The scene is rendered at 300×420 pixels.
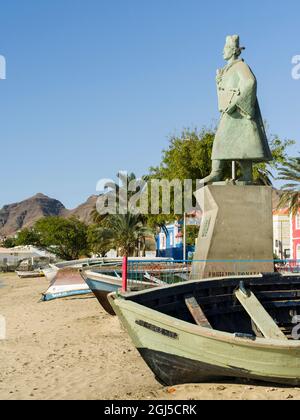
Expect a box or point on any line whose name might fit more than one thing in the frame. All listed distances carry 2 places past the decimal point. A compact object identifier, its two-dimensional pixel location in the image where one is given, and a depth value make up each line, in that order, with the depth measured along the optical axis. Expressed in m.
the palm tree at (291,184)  32.84
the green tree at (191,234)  48.47
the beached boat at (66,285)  23.86
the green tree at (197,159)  34.22
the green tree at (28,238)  82.31
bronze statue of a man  11.89
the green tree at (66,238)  76.62
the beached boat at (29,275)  52.81
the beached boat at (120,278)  13.45
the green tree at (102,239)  47.69
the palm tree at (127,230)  46.09
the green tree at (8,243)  109.49
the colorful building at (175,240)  44.29
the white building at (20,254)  78.72
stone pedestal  11.32
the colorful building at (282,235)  53.44
